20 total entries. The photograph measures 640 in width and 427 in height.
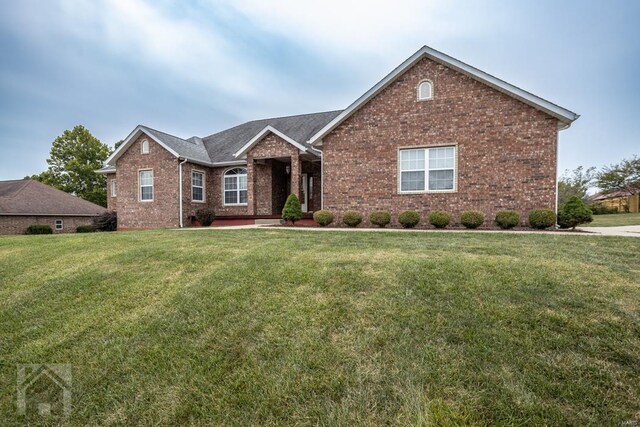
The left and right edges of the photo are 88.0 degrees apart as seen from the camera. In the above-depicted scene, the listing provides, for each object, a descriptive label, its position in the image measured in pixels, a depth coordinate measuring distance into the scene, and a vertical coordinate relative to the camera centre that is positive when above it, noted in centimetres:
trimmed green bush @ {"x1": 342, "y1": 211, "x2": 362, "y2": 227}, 1292 -66
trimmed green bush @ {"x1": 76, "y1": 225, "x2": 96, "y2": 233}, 2701 -223
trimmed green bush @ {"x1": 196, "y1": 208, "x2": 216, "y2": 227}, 1725 -76
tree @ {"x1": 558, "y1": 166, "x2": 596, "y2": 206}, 3550 +227
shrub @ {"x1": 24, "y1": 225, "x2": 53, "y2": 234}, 2483 -208
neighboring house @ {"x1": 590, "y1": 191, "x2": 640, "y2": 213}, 3139 -14
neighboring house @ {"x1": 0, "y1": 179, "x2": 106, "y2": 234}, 2462 -52
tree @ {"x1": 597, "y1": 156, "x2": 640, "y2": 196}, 3381 +246
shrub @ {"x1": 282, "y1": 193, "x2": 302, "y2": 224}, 1440 -38
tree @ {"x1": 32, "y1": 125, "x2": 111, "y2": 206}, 3678 +440
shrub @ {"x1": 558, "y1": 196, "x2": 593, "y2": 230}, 1059 -42
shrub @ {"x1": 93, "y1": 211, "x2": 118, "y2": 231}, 2011 -123
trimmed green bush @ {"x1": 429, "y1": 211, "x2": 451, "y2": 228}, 1168 -64
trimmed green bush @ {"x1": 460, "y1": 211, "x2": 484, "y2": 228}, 1138 -62
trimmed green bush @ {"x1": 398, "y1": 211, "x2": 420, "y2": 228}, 1209 -62
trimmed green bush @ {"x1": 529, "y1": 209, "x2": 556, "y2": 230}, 1086 -57
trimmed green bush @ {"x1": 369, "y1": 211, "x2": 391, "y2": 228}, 1256 -64
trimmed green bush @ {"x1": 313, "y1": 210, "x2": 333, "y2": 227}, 1334 -63
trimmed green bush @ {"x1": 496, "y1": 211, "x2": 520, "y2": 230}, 1120 -61
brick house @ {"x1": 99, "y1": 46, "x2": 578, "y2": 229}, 1155 +218
